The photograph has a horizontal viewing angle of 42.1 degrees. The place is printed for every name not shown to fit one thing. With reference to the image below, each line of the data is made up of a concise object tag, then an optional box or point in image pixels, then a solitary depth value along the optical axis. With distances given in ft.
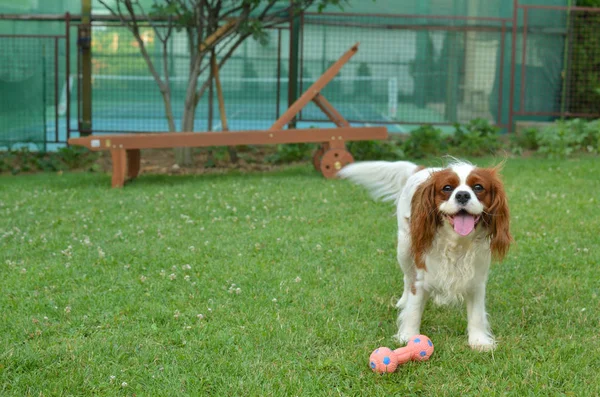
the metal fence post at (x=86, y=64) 36.94
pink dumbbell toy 11.31
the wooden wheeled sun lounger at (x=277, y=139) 29.12
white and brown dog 11.96
